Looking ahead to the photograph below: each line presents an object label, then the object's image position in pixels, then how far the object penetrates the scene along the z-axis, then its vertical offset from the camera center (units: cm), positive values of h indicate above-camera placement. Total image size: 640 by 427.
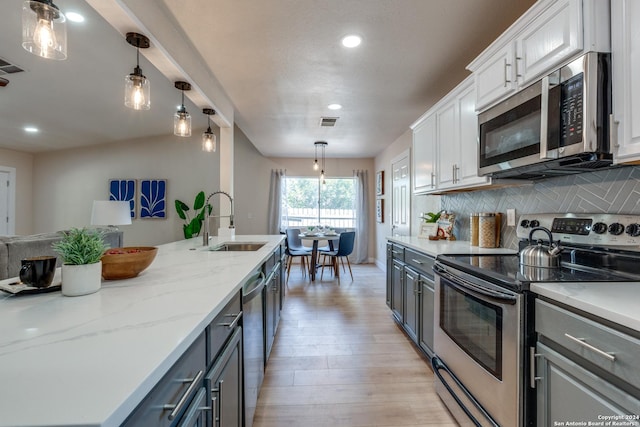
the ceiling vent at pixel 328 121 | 401 +132
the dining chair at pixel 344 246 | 489 -52
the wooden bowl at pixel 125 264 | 116 -21
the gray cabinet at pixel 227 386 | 94 -64
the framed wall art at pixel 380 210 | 603 +10
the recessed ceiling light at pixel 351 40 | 214 +130
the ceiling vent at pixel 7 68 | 287 +146
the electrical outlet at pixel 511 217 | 214 -1
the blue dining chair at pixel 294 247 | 514 -59
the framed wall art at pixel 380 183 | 606 +67
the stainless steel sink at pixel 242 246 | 264 -29
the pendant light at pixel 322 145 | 531 +131
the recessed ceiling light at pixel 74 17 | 217 +147
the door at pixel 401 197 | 452 +30
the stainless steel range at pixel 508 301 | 121 -41
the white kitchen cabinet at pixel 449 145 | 220 +62
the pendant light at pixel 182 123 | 223 +69
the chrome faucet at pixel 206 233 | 247 -16
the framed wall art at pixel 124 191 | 567 +43
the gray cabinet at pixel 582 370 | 82 -49
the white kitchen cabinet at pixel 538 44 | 123 +86
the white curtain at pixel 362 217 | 666 -5
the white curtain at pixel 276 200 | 643 +32
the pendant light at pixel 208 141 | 283 +70
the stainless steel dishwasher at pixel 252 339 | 143 -69
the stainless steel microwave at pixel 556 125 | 121 +44
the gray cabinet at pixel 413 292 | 219 -66
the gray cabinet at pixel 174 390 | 56 -40
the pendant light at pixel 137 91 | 165 +69
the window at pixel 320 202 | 683 +29
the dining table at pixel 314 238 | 495 -40
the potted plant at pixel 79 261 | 95 -16
